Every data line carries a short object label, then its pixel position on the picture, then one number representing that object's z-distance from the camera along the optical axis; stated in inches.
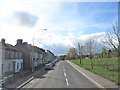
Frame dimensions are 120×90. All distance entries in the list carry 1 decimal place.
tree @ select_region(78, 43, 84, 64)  1191.4
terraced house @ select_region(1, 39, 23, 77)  581.2
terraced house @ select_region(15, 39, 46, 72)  876.6
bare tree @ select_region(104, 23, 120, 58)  281.7
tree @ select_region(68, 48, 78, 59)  2214.9
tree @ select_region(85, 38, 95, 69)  805.9
